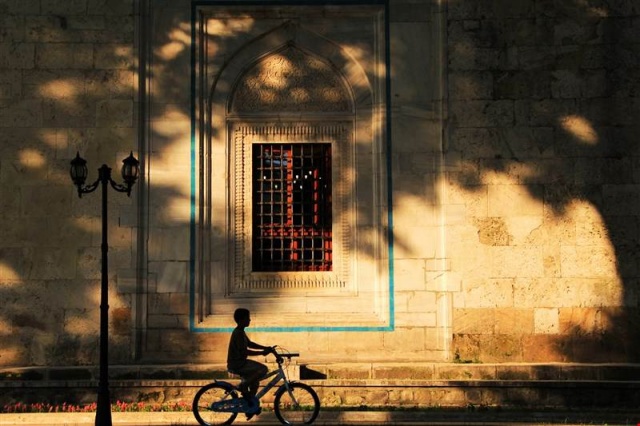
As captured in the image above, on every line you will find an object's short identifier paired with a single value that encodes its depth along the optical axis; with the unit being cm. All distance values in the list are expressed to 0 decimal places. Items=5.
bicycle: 1113
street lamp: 1083
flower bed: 1240
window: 1426
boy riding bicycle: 1107
